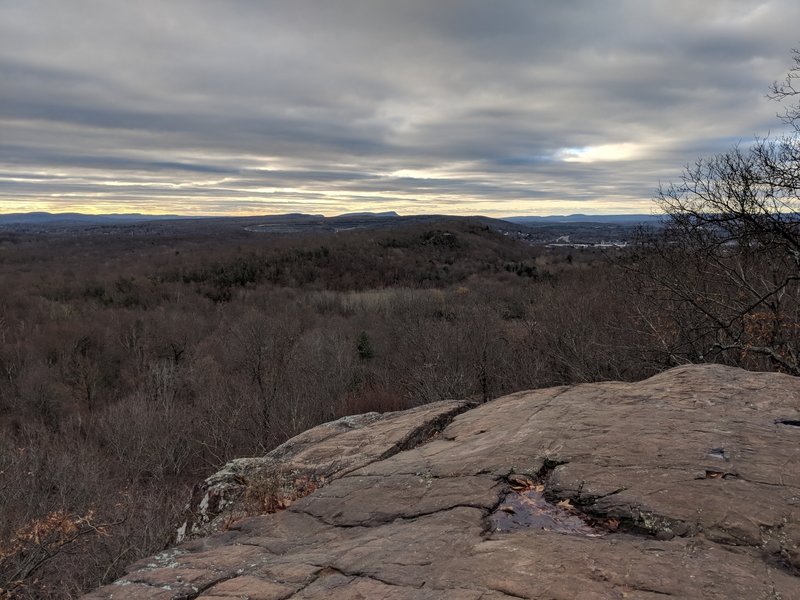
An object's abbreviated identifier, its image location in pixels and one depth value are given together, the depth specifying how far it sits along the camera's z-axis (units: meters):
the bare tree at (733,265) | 10.16
